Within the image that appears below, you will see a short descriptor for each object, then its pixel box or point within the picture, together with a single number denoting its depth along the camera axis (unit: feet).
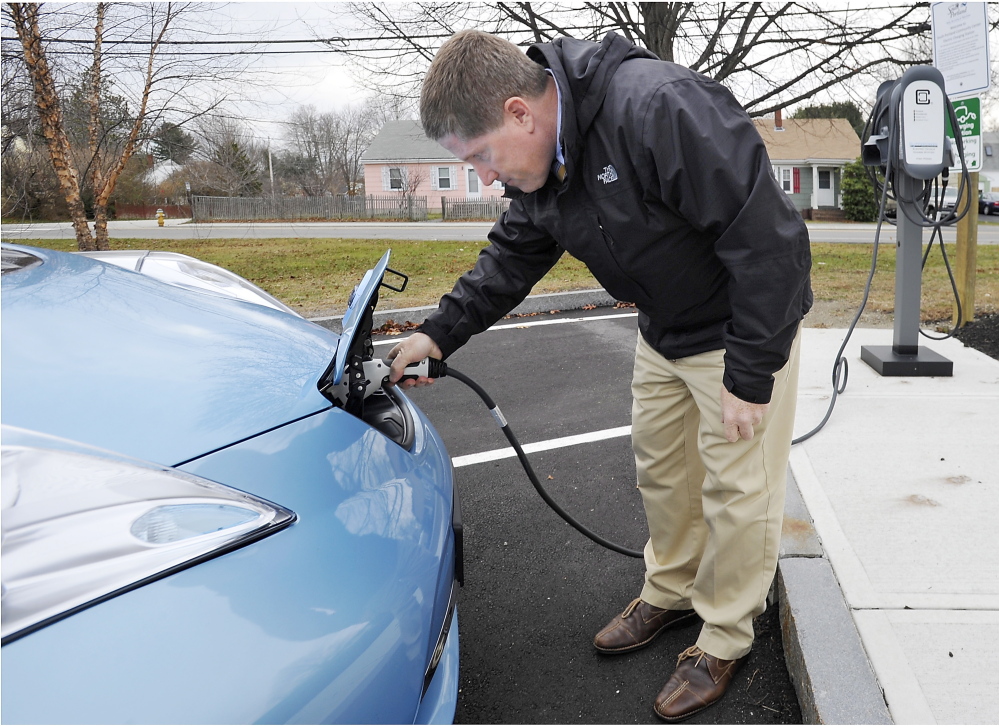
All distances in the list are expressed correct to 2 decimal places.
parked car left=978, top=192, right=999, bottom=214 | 106.83
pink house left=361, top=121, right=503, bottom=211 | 125.29
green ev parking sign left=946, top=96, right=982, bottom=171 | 15.55
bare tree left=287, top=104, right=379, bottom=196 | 147.74
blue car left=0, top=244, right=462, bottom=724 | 3.27
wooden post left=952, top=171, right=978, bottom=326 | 17.76
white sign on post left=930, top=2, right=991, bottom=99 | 14.47
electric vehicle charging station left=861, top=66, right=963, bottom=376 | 13.37
